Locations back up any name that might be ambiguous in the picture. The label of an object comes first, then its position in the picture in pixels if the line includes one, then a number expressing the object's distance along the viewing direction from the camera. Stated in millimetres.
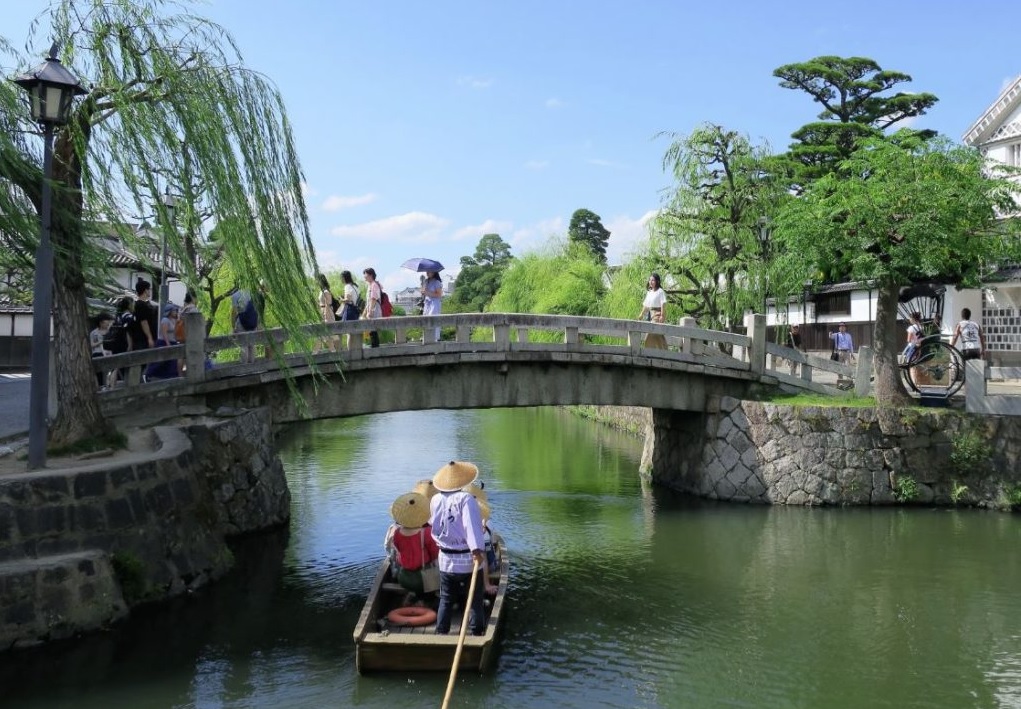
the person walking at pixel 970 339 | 17469
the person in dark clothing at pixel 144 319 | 14532
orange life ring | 8648
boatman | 8336
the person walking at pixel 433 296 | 15875
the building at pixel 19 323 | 29005
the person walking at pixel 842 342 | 25766
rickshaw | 17125
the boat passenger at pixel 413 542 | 9156
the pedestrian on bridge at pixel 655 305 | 17797
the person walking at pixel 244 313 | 15000
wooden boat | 8008
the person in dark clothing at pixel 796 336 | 25441
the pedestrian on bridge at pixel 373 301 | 15305
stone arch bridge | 13539
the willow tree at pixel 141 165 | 10211
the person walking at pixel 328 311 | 15055
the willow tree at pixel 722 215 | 21891
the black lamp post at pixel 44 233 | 9133
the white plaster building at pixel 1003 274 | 26369
